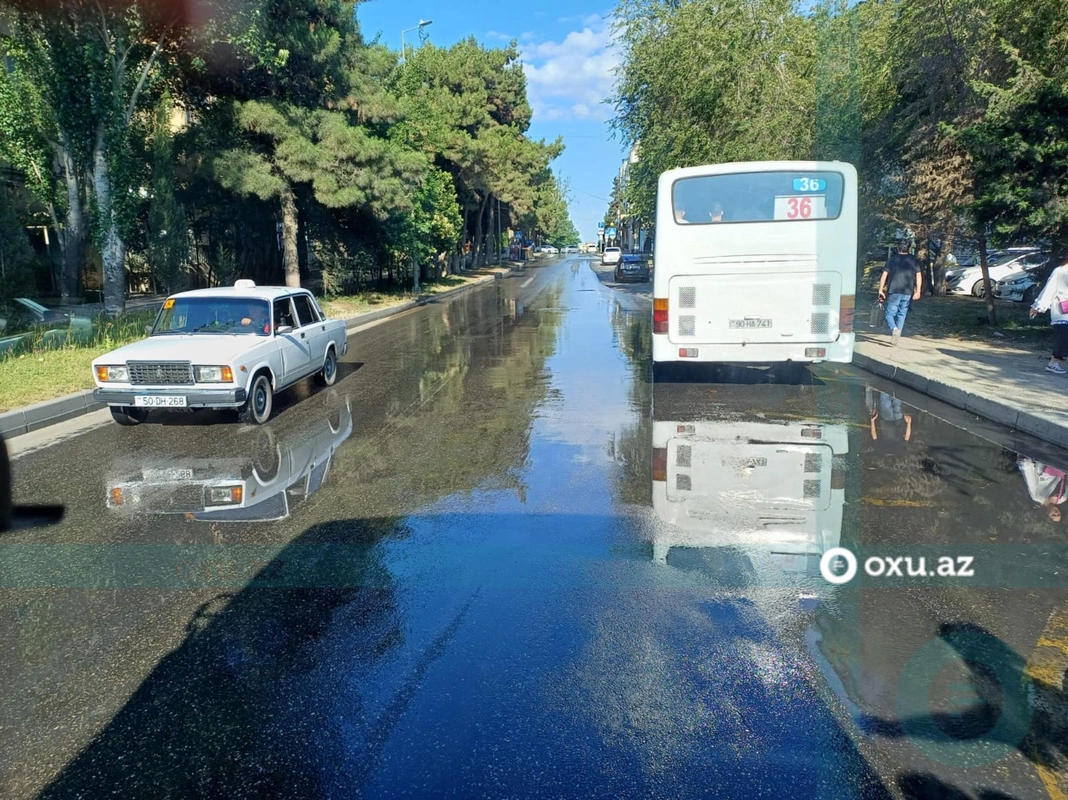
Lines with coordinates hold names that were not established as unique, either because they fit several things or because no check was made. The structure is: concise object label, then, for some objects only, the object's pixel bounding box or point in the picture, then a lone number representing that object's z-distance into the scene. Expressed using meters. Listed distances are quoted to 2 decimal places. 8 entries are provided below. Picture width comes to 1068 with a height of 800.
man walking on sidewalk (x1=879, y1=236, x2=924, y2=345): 13.78
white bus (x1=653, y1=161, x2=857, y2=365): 10.09
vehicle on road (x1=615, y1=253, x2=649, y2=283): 41.69
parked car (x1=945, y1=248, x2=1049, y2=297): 24.12
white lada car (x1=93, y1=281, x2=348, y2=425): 8.27
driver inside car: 9.48
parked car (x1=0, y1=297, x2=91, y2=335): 15.52
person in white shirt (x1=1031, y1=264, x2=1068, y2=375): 10.13
